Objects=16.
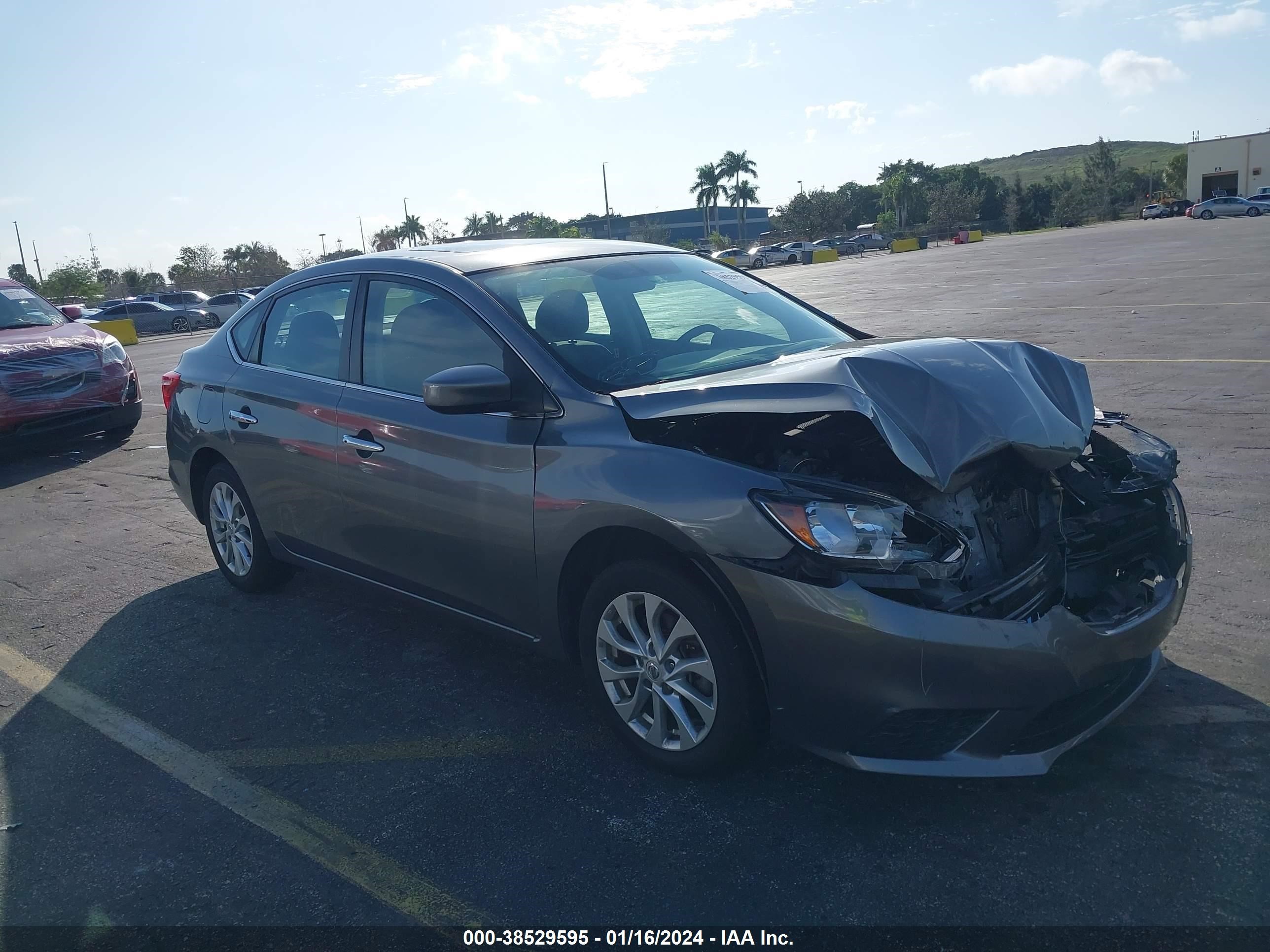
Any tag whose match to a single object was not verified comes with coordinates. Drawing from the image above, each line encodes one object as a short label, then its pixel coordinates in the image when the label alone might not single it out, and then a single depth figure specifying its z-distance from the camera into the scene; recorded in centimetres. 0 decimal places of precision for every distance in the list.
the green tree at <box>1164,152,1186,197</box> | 10850
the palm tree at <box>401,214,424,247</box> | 8519
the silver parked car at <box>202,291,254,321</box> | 4478
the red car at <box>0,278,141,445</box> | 1007
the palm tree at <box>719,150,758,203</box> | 11206
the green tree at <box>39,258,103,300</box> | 7294
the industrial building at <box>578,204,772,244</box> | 12511
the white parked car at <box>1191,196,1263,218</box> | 6359
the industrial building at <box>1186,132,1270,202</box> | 9062
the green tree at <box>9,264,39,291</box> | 8300
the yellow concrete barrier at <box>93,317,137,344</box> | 3569
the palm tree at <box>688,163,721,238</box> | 11338
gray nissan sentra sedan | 294
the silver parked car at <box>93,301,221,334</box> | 4544
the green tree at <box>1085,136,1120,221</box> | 9475
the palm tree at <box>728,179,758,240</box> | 11294
